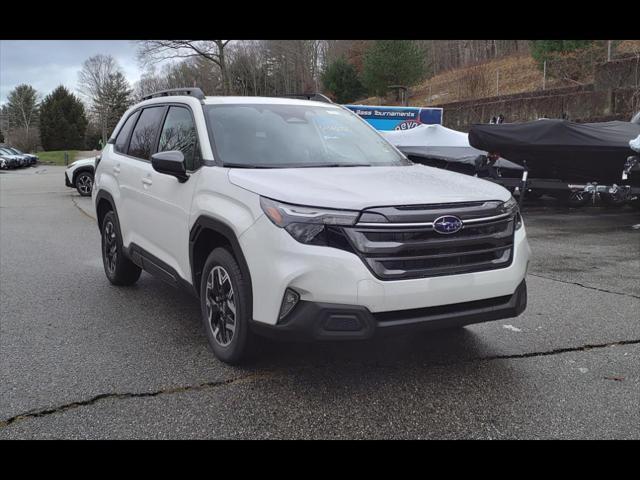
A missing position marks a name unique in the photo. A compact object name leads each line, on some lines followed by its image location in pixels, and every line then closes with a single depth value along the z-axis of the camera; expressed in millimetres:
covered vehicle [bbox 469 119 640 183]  11766
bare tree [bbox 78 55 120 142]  88750
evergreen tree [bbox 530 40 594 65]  25630
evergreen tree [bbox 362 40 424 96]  40531
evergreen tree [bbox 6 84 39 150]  103750
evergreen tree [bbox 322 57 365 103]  49156
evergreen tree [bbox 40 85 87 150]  79312
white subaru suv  3389
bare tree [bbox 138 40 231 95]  40312
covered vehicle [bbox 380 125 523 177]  13577
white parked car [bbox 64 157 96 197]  18347
